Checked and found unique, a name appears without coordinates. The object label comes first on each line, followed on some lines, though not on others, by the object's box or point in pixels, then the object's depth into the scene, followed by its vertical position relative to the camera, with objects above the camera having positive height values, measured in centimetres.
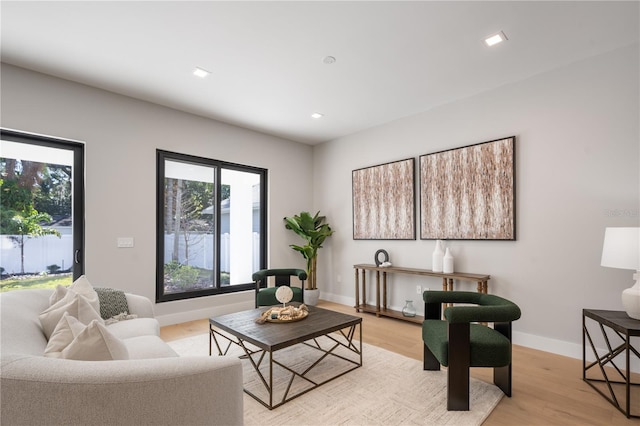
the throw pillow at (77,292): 212 -53
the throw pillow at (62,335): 137 -52
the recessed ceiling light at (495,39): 270 +155
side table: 209 -79
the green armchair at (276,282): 395 -91
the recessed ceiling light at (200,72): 325 +154
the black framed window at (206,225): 433 -10
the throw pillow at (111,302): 261 -70
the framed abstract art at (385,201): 451 +25
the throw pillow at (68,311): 179 -55
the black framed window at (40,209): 321 +11
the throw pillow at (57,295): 212 -51
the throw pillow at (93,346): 124 -51
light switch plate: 382 -28
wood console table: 359 -83
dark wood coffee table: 225 -89
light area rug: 204 -130
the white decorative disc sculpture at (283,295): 287 -70
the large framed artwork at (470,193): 354 +30
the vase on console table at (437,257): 399 -50
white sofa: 95 -55
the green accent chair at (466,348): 211 -88
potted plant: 536 -31
